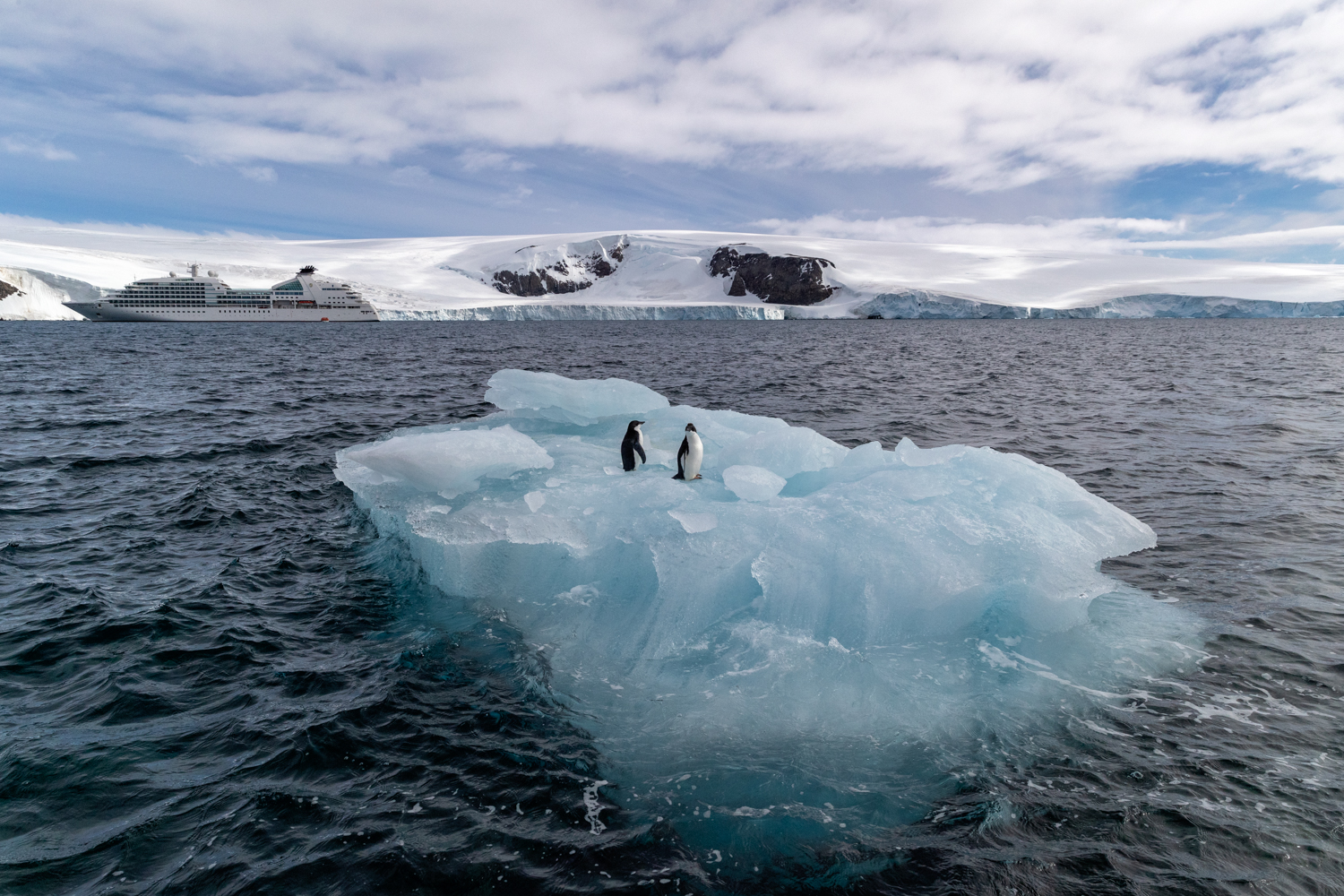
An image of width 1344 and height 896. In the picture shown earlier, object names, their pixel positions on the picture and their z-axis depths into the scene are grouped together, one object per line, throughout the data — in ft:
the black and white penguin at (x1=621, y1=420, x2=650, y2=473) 29.40
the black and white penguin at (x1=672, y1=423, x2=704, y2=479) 27.61
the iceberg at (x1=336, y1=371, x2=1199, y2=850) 13.98
